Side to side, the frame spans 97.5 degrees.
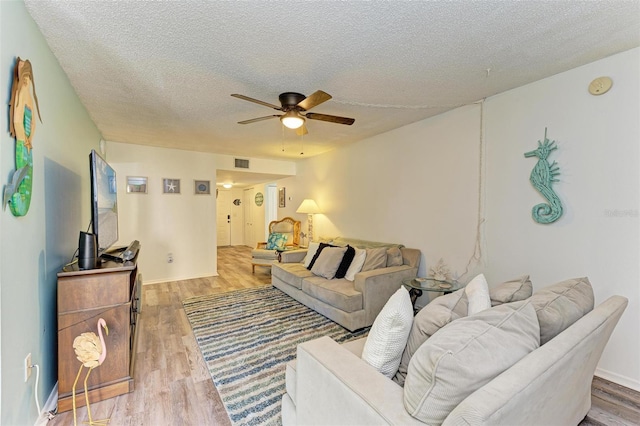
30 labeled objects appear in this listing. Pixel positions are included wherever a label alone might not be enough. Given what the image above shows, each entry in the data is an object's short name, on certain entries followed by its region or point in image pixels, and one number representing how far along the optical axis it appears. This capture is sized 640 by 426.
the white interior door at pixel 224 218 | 9.01
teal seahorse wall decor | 2.33
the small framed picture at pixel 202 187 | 5.12
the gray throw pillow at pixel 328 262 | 3.51
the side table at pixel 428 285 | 2.65
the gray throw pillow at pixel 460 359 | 0.83
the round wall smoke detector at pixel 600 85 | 2.07
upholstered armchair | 5.31
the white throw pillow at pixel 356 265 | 3.43
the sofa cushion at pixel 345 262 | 3.50
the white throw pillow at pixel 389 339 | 1.23
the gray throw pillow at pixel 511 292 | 1.50
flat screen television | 1.95
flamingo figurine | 1.49
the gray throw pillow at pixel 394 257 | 3.42
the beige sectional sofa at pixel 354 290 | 2.91
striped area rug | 1.88
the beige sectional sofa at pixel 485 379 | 0.80
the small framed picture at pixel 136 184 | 4.57
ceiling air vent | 5.52
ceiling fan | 2.51
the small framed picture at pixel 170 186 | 4.84
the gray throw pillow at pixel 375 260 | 3.32
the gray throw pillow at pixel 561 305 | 1.22
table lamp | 5.30
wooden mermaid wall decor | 1.33
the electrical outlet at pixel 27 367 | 1.49
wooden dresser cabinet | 1.80
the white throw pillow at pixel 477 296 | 1.39
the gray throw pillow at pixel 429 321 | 1.23
